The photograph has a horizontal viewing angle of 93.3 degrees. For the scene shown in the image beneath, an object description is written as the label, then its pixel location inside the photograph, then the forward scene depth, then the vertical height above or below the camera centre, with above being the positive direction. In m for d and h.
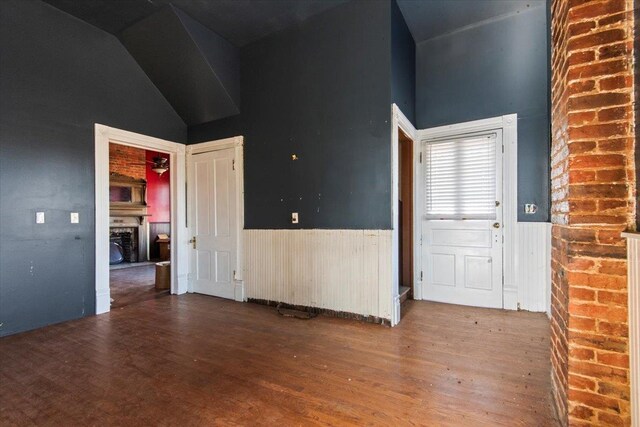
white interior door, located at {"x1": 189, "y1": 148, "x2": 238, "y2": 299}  4.36 -0.14
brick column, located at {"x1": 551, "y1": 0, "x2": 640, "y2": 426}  1.32 +0.02
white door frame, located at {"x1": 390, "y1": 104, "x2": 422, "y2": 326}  3.17 -0.01
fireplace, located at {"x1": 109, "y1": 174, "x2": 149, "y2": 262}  7.32 -0.05
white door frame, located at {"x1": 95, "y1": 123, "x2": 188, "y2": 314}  3.67 +0.14
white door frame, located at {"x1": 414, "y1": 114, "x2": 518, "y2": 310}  3.62 +0.07
